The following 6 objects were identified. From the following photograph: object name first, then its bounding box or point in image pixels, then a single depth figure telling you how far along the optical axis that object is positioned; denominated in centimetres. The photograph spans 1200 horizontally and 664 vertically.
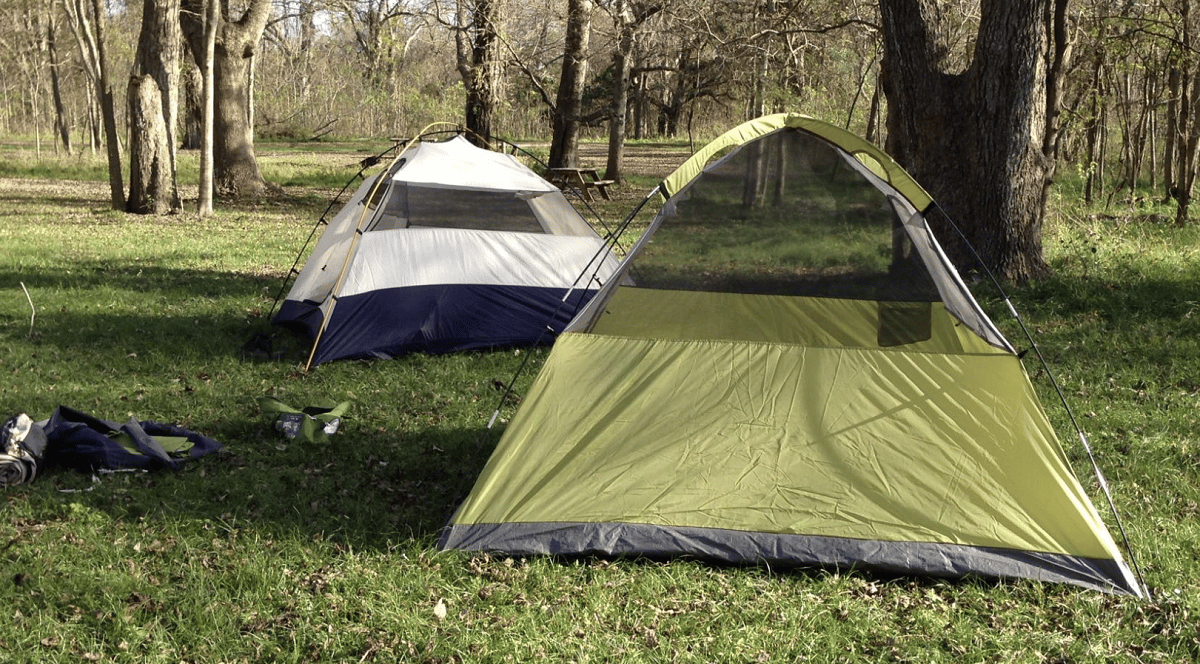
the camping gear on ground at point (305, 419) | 540
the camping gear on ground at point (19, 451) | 465
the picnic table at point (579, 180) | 1580
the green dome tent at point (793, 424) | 393
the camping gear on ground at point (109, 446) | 488
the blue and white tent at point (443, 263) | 707
